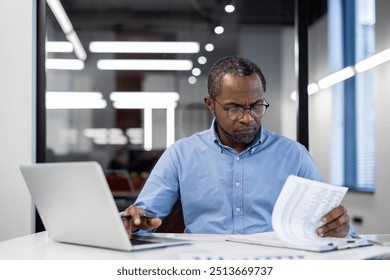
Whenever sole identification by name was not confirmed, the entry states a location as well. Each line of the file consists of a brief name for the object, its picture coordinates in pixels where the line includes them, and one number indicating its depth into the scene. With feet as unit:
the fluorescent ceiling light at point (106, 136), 11.84
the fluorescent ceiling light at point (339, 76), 14.97
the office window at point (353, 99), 14.46
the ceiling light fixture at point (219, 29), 12.14
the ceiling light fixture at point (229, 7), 12.19
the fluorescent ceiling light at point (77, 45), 11.97
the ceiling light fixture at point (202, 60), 12.03
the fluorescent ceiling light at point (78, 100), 11.85
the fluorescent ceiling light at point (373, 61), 13.64
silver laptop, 4.63
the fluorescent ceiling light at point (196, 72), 11.98
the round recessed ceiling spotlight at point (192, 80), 11.96
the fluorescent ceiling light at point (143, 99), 11.96
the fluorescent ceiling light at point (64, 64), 11.80
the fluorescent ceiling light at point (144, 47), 12.07
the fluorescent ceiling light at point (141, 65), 12.02
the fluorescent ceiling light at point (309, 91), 11.88
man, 7.04
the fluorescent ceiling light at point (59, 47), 11.84
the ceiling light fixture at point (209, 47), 12.09
